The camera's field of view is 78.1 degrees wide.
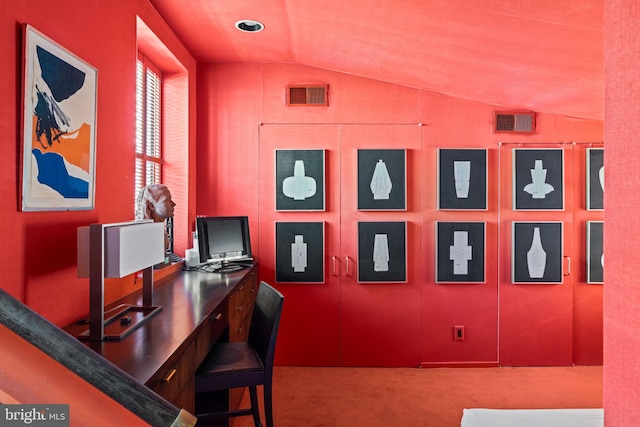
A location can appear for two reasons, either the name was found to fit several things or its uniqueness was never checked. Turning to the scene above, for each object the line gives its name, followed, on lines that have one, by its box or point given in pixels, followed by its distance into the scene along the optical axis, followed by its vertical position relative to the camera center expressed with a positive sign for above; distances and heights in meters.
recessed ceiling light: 2.95 +1.43
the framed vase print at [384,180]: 3.72 +0.32
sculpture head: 2.64 +0.06
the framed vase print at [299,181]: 3.72 +0.31
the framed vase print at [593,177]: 3.74 +0.36
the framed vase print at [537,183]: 3.75 +0.30
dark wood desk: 1.41 -0.52
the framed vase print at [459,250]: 3.74 -0.34
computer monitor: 3.26 -0.23
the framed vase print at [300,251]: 3.73 -0.36
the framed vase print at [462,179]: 3.73 +0.34
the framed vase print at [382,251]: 3.73 -0.35
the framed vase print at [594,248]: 3.75 -0.31
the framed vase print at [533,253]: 3.76 -0.36
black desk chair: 1.97 -0.79
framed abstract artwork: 1.51 +0.36
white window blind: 3.04 +0.73
